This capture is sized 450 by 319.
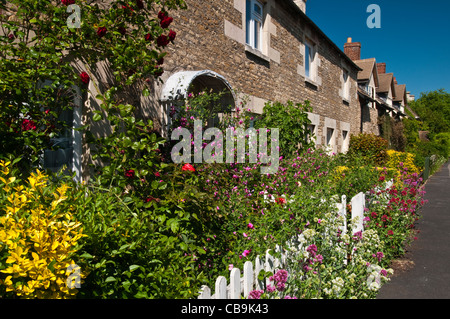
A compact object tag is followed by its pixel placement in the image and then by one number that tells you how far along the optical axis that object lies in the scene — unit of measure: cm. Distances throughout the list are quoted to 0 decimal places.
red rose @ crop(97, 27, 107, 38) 326
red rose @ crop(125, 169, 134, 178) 284
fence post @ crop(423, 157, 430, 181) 1364
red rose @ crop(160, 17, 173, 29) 368
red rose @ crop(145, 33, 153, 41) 370
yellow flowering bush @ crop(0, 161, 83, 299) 141
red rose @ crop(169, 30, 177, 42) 368
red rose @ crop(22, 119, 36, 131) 282
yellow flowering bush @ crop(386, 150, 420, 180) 1130
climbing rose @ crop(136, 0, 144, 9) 350
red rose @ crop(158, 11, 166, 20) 373
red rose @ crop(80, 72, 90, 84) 331
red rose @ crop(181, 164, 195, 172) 315
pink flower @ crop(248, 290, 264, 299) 215
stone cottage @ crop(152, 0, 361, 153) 526
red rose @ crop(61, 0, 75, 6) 299
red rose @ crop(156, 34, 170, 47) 371
